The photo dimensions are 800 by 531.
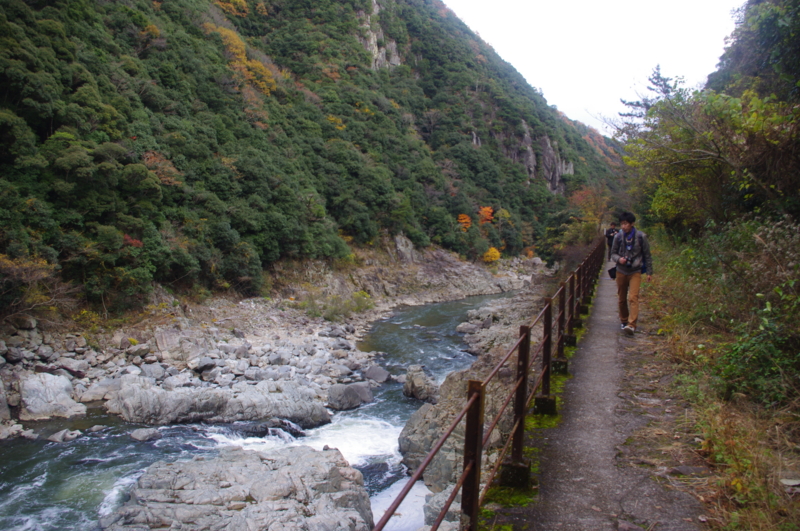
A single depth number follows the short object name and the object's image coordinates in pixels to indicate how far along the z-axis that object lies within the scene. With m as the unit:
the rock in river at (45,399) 9.95
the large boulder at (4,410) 9.58
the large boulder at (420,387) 11.99
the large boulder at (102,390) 10.98
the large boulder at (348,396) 11.55
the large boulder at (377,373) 13.89
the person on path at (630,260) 6.06
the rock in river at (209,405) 10.22
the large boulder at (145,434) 9.27
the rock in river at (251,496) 6.18
